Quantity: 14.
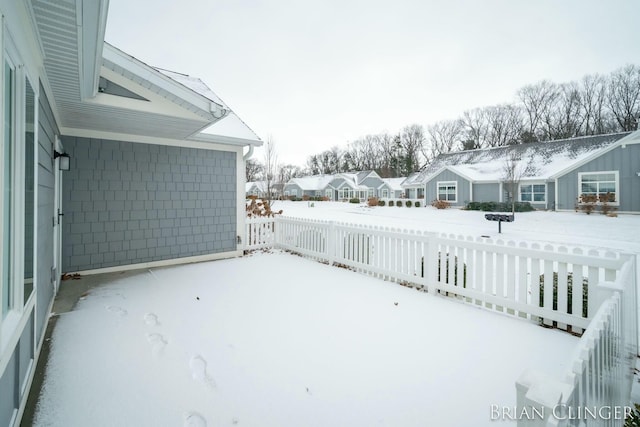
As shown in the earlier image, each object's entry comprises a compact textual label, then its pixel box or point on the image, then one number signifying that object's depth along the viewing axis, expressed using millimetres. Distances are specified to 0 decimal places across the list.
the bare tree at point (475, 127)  41594
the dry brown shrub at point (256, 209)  9086
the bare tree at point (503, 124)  37906
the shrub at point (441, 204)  22438
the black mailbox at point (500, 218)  12380
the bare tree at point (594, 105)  31375
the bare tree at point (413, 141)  46841
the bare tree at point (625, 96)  28969
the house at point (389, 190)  39406
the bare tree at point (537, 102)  34781
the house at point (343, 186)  37562
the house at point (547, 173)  16516
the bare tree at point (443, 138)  44938
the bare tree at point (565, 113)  33062
